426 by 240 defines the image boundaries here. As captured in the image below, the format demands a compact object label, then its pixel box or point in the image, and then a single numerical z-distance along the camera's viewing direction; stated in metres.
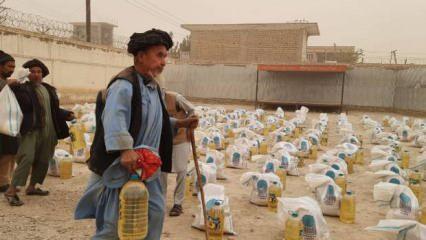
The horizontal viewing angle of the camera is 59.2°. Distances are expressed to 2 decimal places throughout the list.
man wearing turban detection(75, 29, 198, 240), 2.00
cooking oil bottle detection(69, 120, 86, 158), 6.51
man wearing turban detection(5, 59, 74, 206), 4.09
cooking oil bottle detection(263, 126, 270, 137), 10.05
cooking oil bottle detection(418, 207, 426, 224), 4.02
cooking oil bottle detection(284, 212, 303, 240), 3.45
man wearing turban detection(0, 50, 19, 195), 4.20
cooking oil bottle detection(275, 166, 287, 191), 5.30
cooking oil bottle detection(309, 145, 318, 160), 7.59
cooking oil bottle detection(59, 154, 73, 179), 5.47
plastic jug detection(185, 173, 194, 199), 4.86
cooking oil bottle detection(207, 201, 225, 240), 3.49
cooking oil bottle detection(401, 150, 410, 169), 6.69
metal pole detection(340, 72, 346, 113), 17.80
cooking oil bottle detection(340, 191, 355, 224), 4.19
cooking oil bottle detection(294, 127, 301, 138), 9.45
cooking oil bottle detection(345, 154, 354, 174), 6.55
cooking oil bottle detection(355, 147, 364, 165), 7.26
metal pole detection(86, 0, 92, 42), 19.39
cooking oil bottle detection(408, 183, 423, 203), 4.83
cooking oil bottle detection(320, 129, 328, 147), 9.25
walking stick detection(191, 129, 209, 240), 2.73
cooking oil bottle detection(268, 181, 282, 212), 4.48
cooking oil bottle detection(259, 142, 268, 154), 7.75
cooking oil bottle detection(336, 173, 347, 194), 4.95
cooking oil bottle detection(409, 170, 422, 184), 4.99
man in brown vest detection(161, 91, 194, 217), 3.46
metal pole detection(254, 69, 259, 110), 19.36
